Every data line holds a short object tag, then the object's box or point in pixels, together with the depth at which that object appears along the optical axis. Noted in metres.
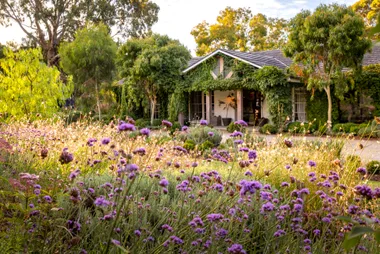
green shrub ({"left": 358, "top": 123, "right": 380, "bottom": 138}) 16.98
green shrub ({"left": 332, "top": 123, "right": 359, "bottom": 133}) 18.46
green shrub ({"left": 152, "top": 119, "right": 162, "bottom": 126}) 25.31
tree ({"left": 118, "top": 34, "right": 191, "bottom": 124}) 24.23
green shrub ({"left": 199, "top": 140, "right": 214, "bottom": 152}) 11.06
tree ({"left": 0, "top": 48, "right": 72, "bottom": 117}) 12.02
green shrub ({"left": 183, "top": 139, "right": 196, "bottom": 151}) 10.76
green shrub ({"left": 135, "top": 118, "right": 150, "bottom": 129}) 24.97
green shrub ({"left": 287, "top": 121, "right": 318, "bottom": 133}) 19.66
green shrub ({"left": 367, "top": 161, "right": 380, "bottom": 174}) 8.29
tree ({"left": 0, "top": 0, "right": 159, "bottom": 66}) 33.75
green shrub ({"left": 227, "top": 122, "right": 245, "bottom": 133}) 20.17
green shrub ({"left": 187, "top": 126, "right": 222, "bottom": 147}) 12.69
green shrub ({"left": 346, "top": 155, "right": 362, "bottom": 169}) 6.20
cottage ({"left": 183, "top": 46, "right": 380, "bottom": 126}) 21.44
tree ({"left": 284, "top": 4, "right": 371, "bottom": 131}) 18.06
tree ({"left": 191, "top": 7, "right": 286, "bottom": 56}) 42.88
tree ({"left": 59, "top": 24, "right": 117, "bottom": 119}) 26.23
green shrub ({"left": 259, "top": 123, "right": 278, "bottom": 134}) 20.08
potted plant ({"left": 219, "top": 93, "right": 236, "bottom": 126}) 25.09
